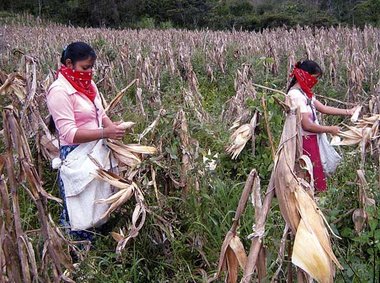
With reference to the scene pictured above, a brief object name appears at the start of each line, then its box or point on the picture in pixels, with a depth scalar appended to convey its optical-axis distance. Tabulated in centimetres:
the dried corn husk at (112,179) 279
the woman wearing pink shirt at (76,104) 279
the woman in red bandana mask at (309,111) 356
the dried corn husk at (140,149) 306
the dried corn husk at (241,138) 355
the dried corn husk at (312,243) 137
